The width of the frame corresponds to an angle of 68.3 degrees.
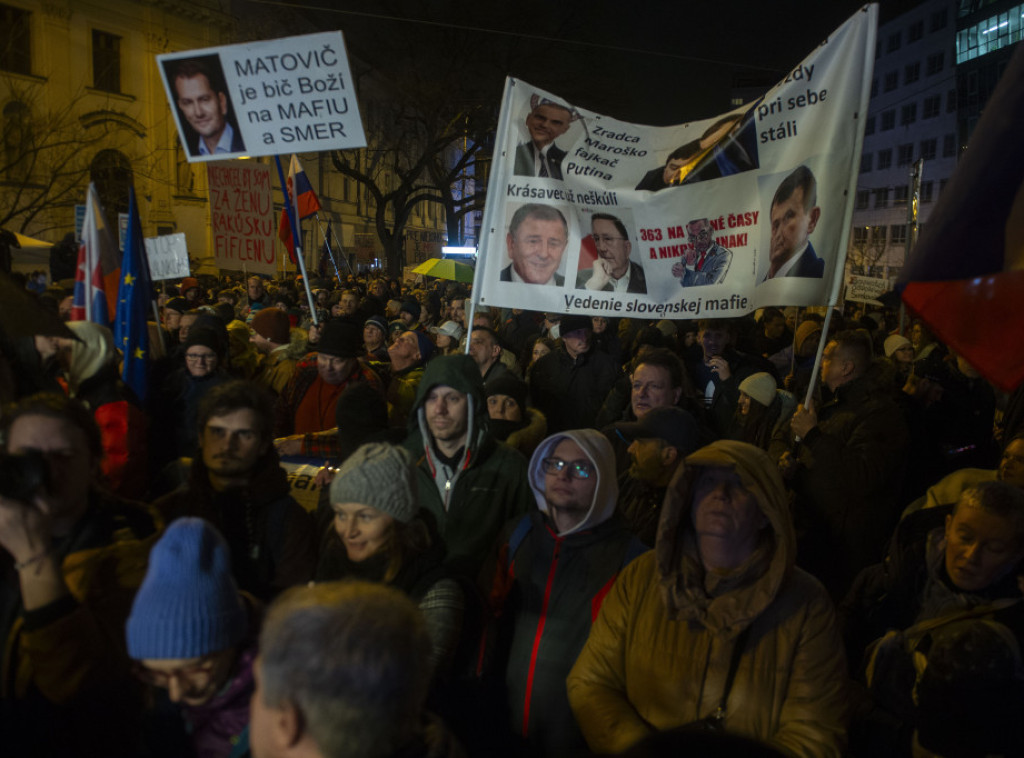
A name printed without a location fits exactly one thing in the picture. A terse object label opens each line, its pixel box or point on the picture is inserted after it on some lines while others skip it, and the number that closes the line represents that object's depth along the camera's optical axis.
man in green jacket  3.38
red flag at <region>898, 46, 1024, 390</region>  1.93
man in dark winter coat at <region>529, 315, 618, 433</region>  6.67
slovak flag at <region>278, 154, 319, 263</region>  8.47
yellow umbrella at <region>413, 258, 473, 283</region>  16.60
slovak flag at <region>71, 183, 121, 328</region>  5.72
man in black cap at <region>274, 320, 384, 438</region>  5.12
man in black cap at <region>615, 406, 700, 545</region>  3.63
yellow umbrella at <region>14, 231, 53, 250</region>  13.99
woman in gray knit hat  2.45
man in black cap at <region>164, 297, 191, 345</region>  8.02
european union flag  5.27
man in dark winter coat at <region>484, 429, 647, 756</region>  2.67
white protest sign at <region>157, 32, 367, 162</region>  5.39
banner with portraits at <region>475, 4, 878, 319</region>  4.00
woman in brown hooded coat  2.19
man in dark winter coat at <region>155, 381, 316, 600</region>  2.77
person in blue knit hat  1.80
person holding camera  1.87
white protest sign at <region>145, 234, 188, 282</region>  10.05
